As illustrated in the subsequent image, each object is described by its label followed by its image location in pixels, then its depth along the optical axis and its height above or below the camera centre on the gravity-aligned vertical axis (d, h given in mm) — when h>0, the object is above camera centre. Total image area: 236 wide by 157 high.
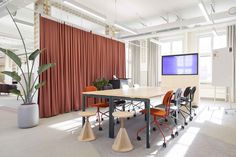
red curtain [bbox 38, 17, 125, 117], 4414 +513
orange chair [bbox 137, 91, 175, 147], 2933 -618
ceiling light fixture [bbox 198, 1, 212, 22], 3903 +1781
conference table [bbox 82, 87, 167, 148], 2658 -355
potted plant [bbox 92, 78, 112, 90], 5501 -198
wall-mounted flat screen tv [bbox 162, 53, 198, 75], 6121 +545
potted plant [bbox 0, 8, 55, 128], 3545 -592
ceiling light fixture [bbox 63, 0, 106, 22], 3633 +1712
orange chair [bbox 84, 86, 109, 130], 3881 -628
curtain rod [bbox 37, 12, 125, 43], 4350 +1691
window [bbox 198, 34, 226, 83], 7508 +1368
